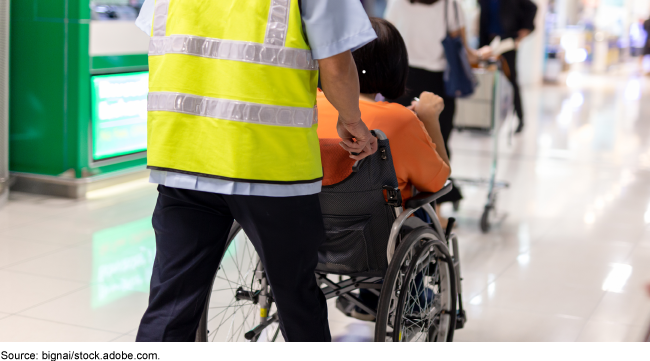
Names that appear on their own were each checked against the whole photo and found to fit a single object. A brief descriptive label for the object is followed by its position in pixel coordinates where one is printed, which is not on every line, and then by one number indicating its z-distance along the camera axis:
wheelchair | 1.93
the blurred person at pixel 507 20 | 6.23
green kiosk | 4.46
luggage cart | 4.14
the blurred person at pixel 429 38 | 3.84
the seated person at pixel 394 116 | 2.05
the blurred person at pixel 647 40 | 11.71
